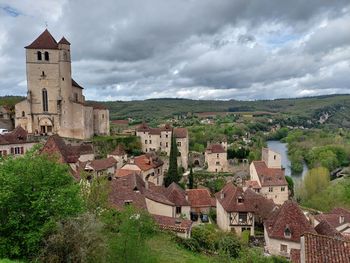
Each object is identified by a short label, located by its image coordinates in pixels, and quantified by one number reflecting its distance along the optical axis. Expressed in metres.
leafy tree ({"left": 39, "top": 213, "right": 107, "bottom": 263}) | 15.95
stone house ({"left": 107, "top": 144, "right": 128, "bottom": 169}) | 58.13
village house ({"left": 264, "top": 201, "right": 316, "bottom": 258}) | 33.62
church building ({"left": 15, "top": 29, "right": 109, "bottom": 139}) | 61.56
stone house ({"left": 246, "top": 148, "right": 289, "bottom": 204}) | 57.25
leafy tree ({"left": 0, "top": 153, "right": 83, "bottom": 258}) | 17.45
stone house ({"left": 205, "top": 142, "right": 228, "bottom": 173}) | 72.75
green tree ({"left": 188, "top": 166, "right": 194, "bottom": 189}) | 60.81
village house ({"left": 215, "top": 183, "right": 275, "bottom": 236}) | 40.74
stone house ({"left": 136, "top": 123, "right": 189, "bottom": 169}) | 73.06
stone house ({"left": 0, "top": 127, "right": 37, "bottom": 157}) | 48.45
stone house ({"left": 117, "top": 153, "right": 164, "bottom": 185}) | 52.79
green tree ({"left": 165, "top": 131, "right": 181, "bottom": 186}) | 59.19
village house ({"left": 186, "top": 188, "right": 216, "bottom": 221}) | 46.47
